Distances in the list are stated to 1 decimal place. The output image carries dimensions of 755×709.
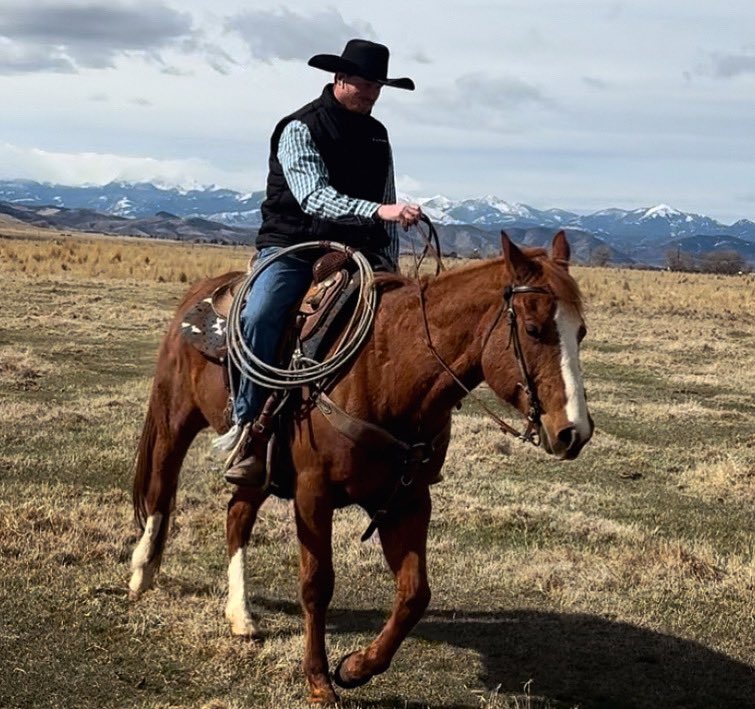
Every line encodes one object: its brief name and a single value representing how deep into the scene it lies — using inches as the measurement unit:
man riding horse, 191.5
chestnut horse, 154.7
